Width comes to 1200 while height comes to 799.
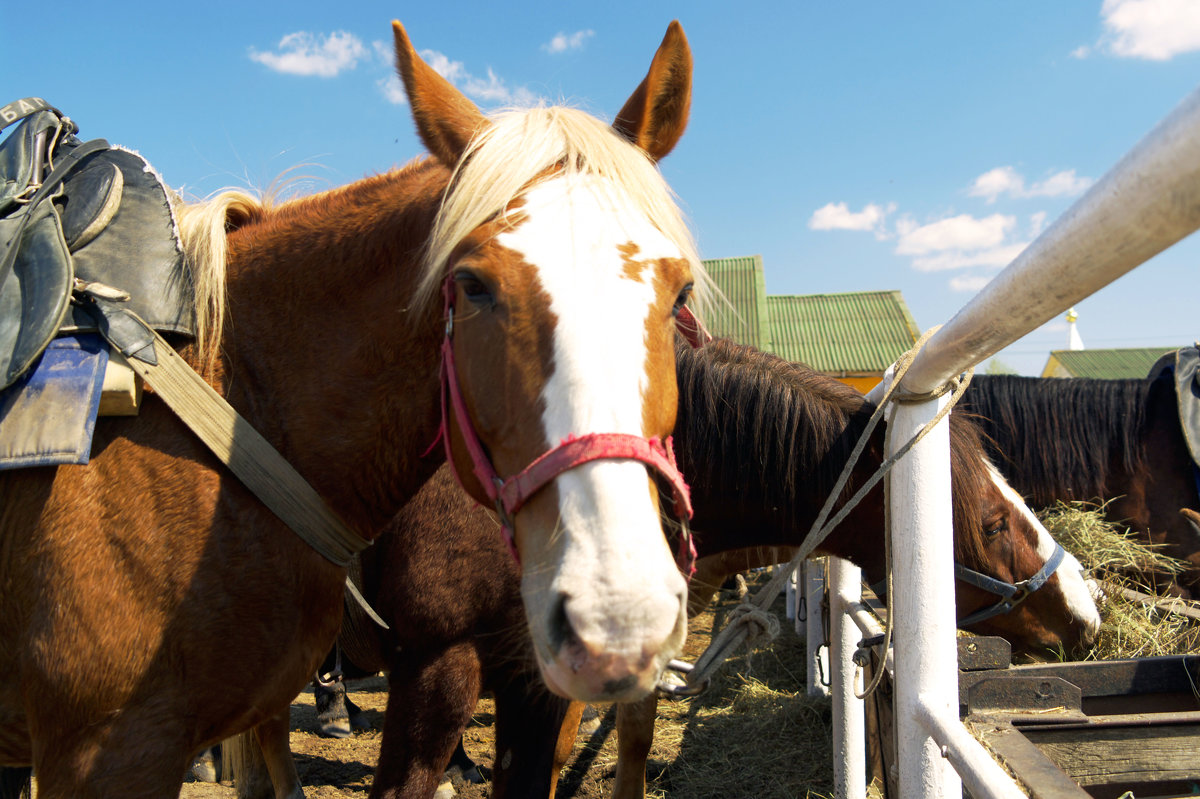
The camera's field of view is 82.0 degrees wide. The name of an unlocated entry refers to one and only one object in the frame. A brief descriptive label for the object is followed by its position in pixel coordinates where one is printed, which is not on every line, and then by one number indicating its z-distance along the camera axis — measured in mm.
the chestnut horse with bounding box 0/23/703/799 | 1061
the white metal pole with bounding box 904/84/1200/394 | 573
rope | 1476
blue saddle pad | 1374
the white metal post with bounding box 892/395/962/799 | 1372
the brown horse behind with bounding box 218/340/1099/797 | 2037
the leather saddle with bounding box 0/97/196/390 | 1464
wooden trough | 1516
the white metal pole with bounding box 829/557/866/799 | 2770
